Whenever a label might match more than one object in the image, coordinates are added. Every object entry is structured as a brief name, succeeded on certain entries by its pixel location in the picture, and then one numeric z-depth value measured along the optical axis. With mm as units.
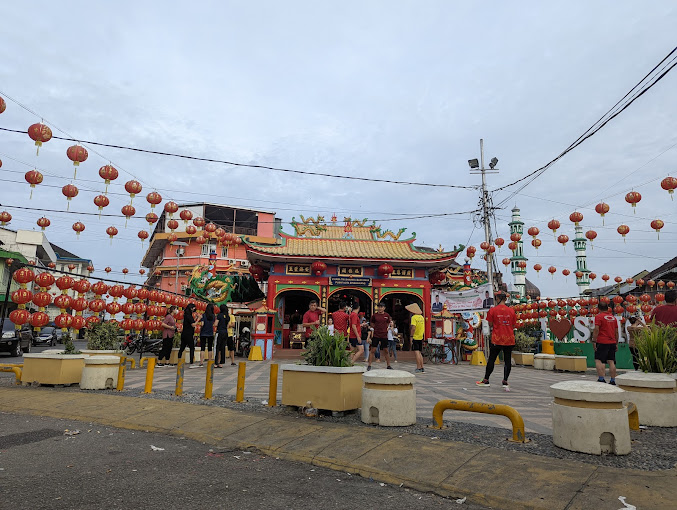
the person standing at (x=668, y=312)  6820
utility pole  19547
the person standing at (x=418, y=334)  11350
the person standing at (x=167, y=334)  11812
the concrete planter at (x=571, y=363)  13688
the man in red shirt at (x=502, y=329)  7652
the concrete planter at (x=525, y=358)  16750
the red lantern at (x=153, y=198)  13320
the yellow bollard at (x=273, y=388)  6504
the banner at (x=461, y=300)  18375
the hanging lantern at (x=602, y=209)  14469
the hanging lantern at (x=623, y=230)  17078
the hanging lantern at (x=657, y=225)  14974
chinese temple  19969
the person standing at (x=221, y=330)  11609
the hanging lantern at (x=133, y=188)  11773
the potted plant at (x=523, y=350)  16781
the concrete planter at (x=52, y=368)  8125
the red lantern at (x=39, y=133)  9071
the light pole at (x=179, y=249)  39038
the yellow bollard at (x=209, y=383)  6984
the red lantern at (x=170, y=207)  14416
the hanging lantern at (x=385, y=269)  20016
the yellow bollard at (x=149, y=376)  7426
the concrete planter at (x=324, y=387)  5703
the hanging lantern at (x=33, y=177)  9852
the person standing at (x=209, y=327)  11656
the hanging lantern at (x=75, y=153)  10000
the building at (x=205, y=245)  41281
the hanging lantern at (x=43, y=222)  13805
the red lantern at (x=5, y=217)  12322
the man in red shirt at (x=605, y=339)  7602
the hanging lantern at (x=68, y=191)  11452
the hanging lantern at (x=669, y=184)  11992
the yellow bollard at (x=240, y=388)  6781
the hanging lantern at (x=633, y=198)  13172
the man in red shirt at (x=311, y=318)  9516
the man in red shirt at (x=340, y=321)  8930
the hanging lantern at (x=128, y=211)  12953
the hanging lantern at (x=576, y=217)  16031
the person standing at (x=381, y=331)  9844
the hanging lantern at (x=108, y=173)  10836
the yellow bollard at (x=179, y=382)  7191
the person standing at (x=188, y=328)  11171
